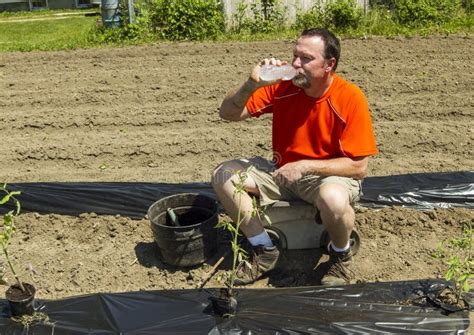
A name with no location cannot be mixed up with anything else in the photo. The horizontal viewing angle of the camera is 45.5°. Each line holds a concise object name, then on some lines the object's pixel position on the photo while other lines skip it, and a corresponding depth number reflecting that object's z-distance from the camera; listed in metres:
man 3.12
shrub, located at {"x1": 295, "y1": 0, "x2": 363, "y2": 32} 9.48
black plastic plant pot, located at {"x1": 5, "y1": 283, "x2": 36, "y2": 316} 2.76
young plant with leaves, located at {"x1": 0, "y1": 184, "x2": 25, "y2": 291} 2.69
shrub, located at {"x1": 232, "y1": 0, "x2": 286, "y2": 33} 9.75
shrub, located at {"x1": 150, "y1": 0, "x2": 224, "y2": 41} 9.40
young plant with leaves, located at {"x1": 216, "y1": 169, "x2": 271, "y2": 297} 2.78
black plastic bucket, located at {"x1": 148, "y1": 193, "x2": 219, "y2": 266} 3.38
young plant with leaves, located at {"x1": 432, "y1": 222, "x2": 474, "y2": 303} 2.64
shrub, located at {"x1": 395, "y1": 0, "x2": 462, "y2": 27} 9.43
